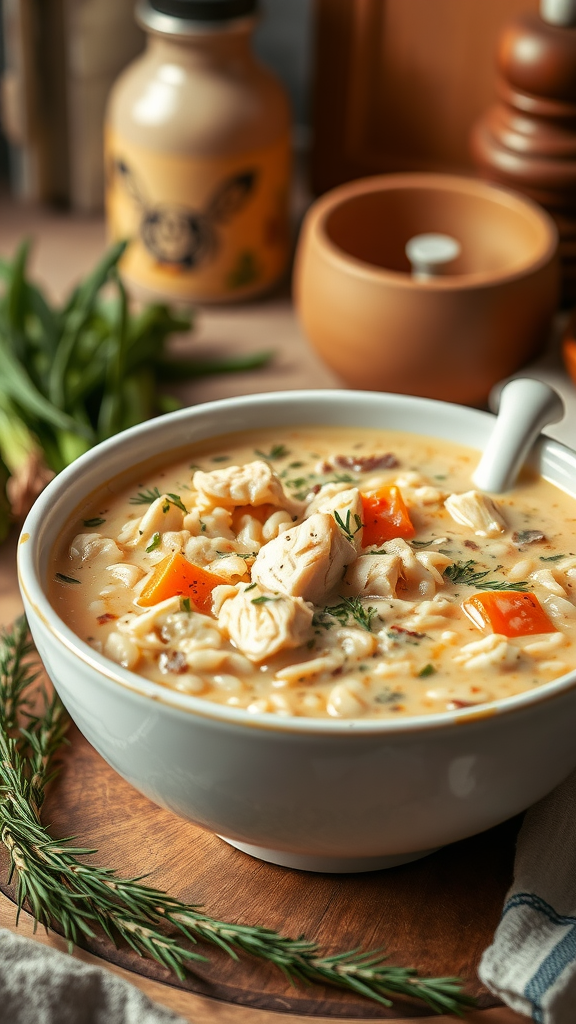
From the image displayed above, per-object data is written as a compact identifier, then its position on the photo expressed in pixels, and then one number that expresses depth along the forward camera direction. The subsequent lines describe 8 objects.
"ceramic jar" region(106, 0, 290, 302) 1.01
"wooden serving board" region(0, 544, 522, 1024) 0.69
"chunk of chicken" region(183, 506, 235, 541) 0.76
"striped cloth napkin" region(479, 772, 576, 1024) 0.68
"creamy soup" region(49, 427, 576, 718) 0.70
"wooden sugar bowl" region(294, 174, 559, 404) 0.91
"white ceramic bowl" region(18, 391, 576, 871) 0.66
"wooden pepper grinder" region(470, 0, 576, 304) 0.99
